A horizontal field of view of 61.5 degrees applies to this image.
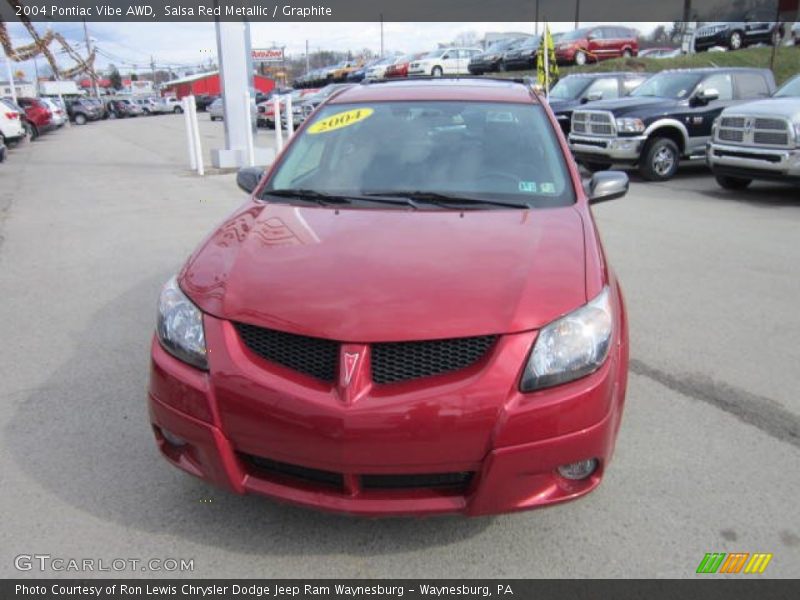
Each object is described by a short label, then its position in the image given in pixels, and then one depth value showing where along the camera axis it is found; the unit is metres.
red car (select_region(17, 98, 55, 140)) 28.83
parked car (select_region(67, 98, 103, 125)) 46.88
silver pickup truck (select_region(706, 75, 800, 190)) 9.59
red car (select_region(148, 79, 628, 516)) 2.26
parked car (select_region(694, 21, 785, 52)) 30.75
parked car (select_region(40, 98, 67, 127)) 32.06
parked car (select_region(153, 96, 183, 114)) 63.84
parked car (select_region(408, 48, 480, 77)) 33.03
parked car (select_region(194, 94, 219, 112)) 58.94
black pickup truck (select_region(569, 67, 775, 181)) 12.27
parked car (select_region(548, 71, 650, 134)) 15.73
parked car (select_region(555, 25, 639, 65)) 28.39
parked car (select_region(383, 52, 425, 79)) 34.56
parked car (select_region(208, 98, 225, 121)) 37.02
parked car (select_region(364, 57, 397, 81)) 35.97
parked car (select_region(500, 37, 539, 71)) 28.14
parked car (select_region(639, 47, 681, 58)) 36.71
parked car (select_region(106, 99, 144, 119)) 57.26
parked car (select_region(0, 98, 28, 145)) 21.42
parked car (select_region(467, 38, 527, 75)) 30.06
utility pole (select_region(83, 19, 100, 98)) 74.19
